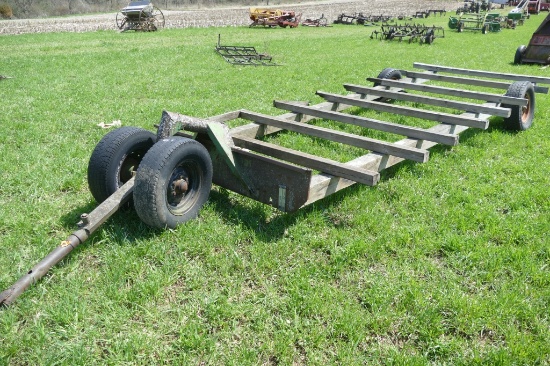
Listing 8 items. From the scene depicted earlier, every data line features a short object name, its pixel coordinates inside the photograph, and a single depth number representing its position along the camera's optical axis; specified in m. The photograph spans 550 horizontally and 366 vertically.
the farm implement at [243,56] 12.45
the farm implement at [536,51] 12.67
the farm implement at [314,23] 27.63
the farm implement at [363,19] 29.05
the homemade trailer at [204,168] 3.17
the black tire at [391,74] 7.88
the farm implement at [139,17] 23.56
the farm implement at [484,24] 23.98
